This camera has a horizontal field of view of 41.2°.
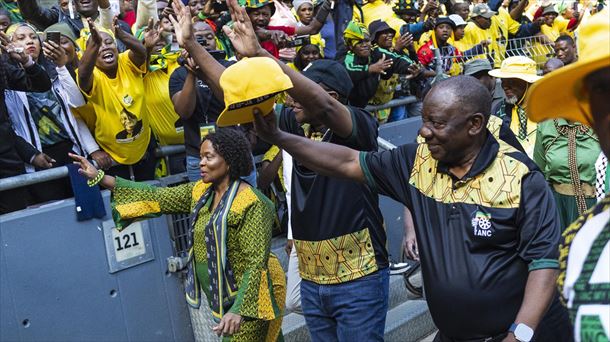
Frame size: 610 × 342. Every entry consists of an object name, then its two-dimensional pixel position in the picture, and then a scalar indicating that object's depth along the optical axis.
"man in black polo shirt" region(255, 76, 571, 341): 3.07
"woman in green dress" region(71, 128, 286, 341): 4.47
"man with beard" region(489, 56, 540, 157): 6.32
